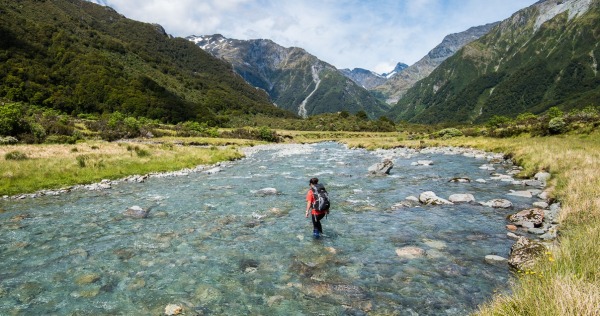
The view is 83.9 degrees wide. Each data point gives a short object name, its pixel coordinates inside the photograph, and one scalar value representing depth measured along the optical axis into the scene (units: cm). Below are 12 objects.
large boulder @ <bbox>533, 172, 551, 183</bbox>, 2058
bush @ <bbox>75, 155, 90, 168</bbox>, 2794
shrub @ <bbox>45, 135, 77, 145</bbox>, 4375
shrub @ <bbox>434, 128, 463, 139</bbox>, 7312
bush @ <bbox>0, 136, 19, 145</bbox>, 3656
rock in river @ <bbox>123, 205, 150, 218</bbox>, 1639
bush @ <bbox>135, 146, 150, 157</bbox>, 3522
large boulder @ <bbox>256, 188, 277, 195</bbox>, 2136
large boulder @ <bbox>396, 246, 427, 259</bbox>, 1112
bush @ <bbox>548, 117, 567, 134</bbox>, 4606
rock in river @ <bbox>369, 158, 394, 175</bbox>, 2820
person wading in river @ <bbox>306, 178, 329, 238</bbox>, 1236
